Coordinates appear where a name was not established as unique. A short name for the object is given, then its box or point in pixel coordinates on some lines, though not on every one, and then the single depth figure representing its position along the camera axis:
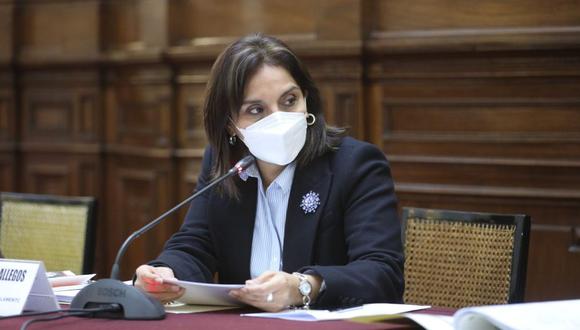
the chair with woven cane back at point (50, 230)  6.47
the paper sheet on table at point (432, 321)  3.56
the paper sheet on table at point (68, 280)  4.81
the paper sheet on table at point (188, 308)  4.18
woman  4.89
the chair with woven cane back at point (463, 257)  5.23
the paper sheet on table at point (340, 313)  3.88
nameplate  4.07
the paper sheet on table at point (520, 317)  3.30
